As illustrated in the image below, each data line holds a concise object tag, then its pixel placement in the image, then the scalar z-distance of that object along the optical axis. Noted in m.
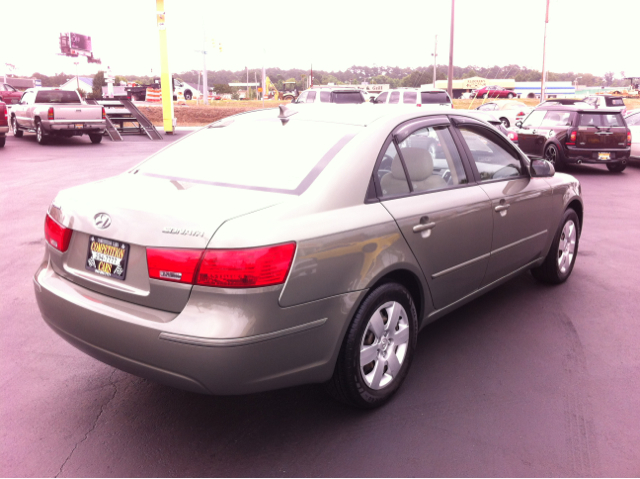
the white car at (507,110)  27.42
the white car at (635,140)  15.55
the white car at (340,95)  21.94
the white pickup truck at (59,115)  19.81
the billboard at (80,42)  86.06
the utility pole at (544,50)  38.44
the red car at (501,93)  67.59
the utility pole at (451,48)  32.62
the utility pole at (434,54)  59.44
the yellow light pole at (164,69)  25.36
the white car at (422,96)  21.25
